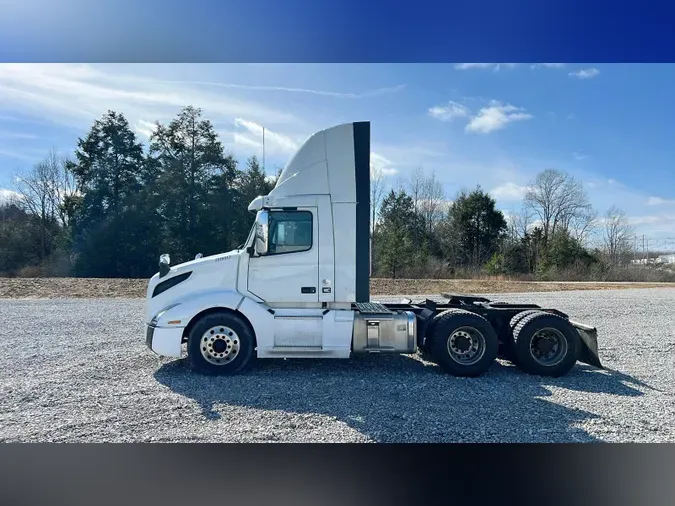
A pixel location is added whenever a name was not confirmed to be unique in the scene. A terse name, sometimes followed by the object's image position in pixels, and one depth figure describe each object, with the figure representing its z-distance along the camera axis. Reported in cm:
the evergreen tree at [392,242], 2661
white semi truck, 640
